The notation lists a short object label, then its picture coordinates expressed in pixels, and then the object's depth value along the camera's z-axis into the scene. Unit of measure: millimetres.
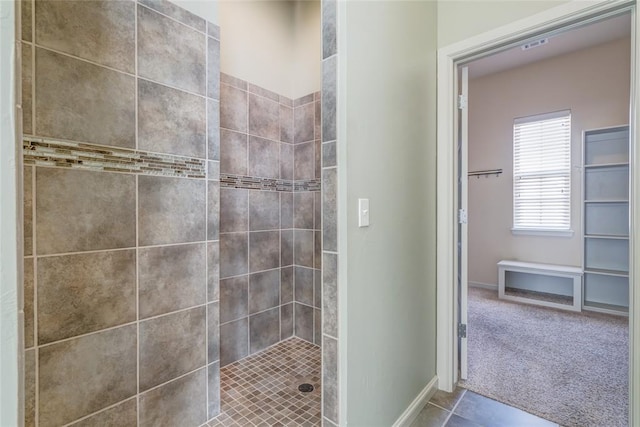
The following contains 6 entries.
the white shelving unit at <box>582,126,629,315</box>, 3279
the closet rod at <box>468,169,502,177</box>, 4229
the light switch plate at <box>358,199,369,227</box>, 1219
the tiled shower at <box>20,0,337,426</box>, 1123
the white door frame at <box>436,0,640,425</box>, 1680
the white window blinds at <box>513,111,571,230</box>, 3705
